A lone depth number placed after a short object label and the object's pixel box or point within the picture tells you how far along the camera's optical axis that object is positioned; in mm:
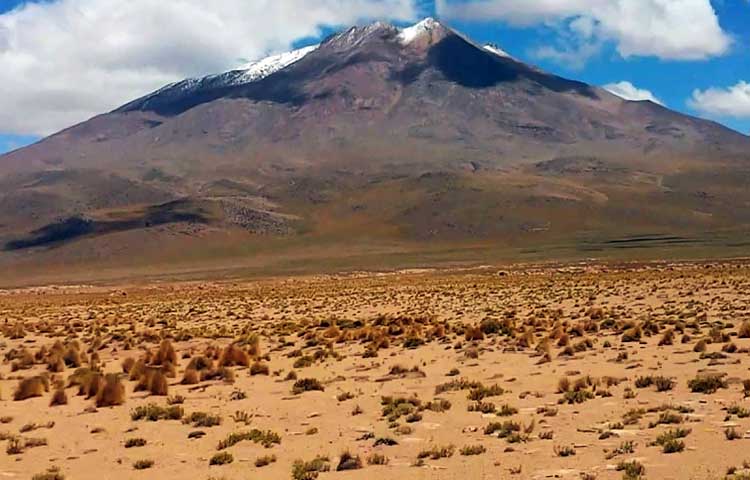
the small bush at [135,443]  14031
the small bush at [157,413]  15984
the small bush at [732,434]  12289
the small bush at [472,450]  12422
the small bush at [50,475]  12004
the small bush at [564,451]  12008
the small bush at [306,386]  18658
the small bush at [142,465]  12672
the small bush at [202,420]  15305
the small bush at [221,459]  12633
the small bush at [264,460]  12422
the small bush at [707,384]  15930
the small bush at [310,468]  11680
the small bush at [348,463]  12141
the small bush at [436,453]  12438
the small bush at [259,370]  21406
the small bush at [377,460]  12297
